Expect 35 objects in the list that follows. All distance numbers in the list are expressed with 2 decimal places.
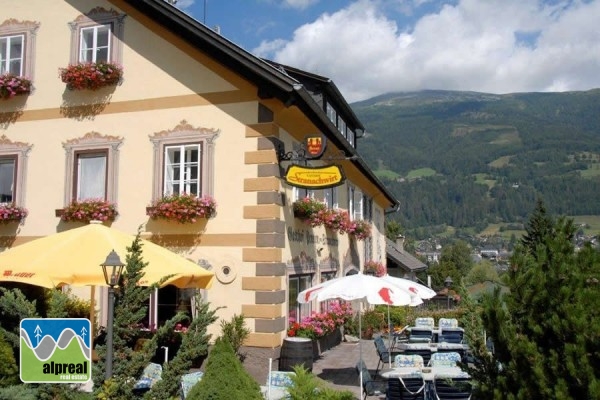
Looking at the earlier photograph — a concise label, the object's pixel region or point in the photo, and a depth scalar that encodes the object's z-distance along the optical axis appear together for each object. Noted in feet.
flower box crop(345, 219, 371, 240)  60.13
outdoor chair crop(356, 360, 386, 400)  31.19
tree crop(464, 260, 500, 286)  258.94
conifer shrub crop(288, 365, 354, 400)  19.02
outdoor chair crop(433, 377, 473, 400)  30.35
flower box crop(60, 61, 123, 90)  43.80
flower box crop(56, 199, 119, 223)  42.91
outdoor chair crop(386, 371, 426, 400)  31.04
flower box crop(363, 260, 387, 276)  74.54
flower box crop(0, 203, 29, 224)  45.14
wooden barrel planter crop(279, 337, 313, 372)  39.09
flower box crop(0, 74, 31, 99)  45.80
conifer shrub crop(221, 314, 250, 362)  38.17
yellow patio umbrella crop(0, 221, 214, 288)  28.43
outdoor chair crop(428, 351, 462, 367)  33.09
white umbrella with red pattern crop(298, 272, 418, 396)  35.09
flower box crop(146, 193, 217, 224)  40.40
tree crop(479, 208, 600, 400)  15.21
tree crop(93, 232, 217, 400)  19.44
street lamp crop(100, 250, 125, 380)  19.05
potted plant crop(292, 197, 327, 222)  44.47
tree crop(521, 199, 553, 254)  124.47
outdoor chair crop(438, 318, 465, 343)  50.72
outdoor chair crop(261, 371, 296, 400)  27.04
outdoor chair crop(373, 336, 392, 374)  40.32
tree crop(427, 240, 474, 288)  210.79
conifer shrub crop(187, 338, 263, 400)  21.01
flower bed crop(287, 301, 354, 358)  43.78
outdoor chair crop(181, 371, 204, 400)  26.04
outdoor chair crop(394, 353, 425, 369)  33.40
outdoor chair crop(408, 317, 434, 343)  50.32
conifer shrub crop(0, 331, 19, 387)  25.84
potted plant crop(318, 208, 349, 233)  47.48
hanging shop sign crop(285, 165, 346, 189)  40.40
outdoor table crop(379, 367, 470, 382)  30.63
